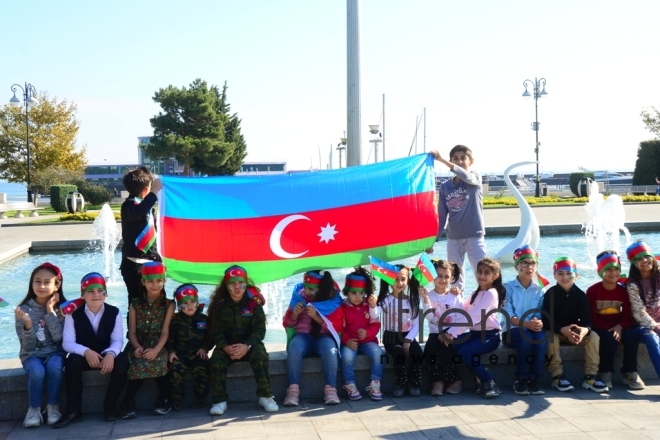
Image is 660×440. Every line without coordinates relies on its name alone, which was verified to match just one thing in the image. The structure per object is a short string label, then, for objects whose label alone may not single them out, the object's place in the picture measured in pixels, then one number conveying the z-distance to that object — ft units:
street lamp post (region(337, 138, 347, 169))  132.98
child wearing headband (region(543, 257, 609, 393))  18.62
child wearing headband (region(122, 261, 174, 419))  17.06
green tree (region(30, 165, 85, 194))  134.10
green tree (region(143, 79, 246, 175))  190.48
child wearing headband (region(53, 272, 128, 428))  16.74
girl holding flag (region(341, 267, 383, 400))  18.13
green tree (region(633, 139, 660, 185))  137.39
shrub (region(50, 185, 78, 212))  109.19
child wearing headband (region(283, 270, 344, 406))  17.87
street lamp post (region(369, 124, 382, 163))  112.37
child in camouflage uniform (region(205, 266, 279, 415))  17.30
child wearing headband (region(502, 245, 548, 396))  18.26
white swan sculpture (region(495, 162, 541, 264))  40.93
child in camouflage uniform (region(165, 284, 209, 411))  17.39
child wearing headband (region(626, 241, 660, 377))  18.70
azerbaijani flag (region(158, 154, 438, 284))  20.11
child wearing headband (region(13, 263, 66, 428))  16.46
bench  101.12
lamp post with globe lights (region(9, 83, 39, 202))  120.38
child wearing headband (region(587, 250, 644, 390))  18.66
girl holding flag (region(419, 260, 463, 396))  18.43
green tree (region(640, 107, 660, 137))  154.98
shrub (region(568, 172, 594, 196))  132.49
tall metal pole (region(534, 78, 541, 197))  129.91
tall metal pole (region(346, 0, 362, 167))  25.91
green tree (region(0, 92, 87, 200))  149.18
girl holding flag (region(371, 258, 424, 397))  18.39
